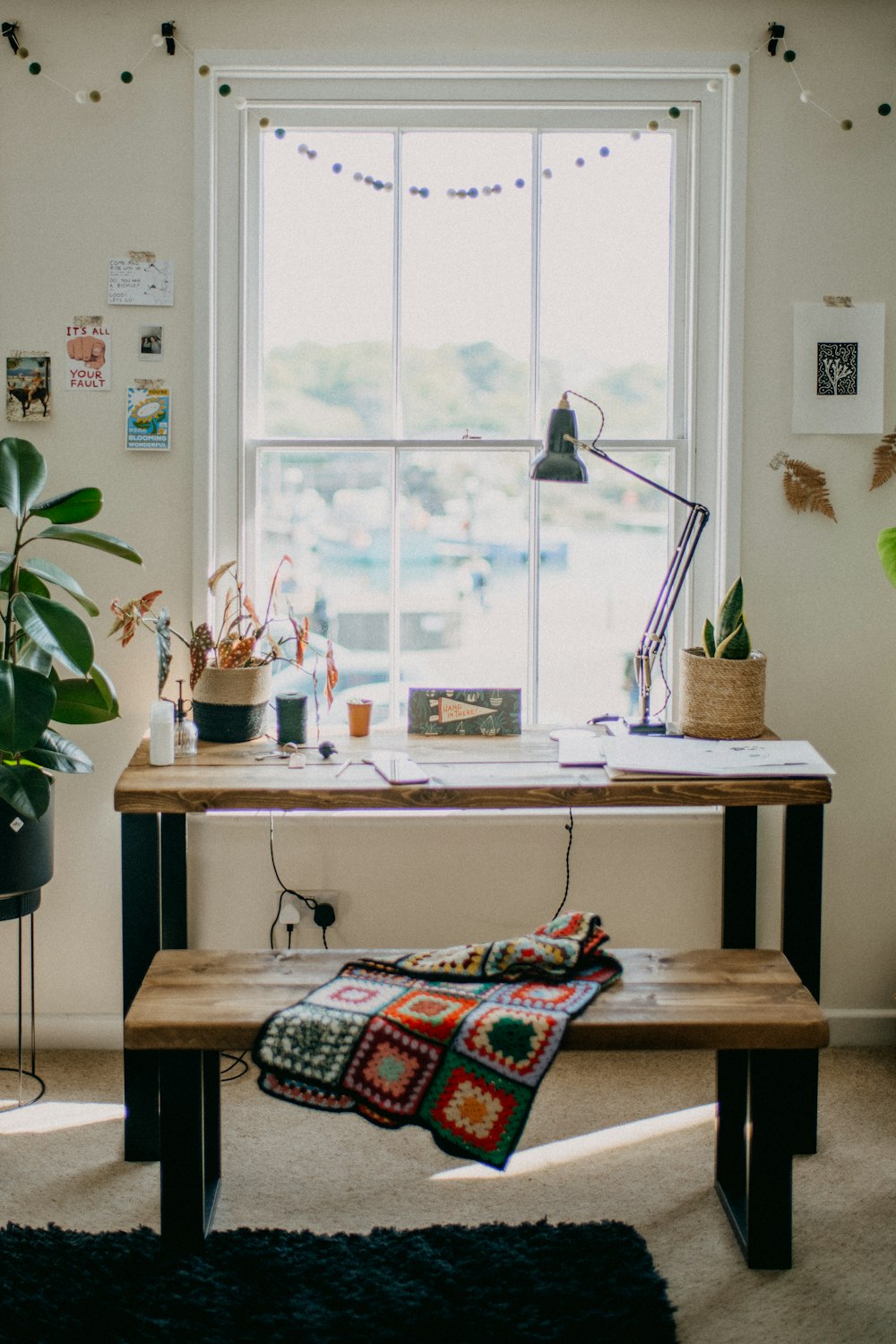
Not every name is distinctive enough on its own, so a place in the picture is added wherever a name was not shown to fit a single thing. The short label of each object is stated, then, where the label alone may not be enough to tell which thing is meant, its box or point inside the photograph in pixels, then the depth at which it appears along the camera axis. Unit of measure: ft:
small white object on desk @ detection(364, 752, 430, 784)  8.23
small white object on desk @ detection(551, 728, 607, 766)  8.73
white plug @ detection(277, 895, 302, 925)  10.22
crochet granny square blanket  6.52
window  10.07
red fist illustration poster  9.86
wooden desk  8.11
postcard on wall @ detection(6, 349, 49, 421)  9.89
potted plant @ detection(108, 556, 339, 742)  9.31
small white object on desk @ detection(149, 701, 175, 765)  8.64
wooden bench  6.81
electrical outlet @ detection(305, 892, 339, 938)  10.23
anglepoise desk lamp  9.25
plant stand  8.95
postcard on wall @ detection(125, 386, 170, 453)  9.95
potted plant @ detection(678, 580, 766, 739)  9.08
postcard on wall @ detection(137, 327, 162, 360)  9.89
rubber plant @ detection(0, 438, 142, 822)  7.81
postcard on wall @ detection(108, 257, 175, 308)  9.82
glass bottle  9.14
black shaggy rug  6.72
